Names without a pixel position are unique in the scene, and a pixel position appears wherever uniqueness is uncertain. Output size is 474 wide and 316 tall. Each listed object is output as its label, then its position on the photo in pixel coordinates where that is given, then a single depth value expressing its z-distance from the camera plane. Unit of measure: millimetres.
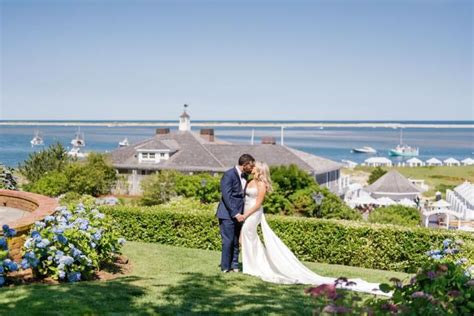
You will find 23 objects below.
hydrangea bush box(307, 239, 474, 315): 4316
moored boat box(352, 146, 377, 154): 133125
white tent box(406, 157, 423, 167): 96131
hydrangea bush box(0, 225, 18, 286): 7367
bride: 9430
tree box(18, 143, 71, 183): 36844
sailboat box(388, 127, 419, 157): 123544
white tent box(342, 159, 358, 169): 88388
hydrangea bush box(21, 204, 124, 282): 7897
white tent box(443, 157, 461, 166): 96806
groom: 9430
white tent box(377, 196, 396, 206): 33781
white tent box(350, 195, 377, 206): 34062
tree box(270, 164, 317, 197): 24234
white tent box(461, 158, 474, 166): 103562
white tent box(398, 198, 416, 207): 33331
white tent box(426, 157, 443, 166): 97188
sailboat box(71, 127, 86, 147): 109788
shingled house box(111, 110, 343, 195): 38375
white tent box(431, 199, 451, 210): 33375
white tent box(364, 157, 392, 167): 95950
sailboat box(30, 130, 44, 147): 118719
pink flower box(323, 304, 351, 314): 3980
